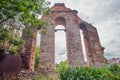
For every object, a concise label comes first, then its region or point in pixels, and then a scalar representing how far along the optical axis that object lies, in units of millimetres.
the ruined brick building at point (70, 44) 5752
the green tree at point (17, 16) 3626
